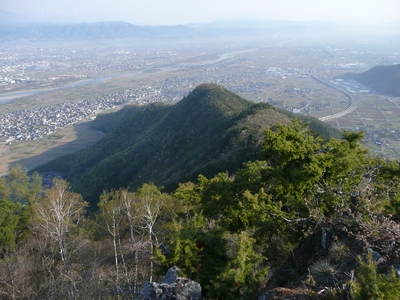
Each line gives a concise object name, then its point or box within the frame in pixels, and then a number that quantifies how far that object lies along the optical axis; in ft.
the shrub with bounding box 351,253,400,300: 19.19
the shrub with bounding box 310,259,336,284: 24.53
